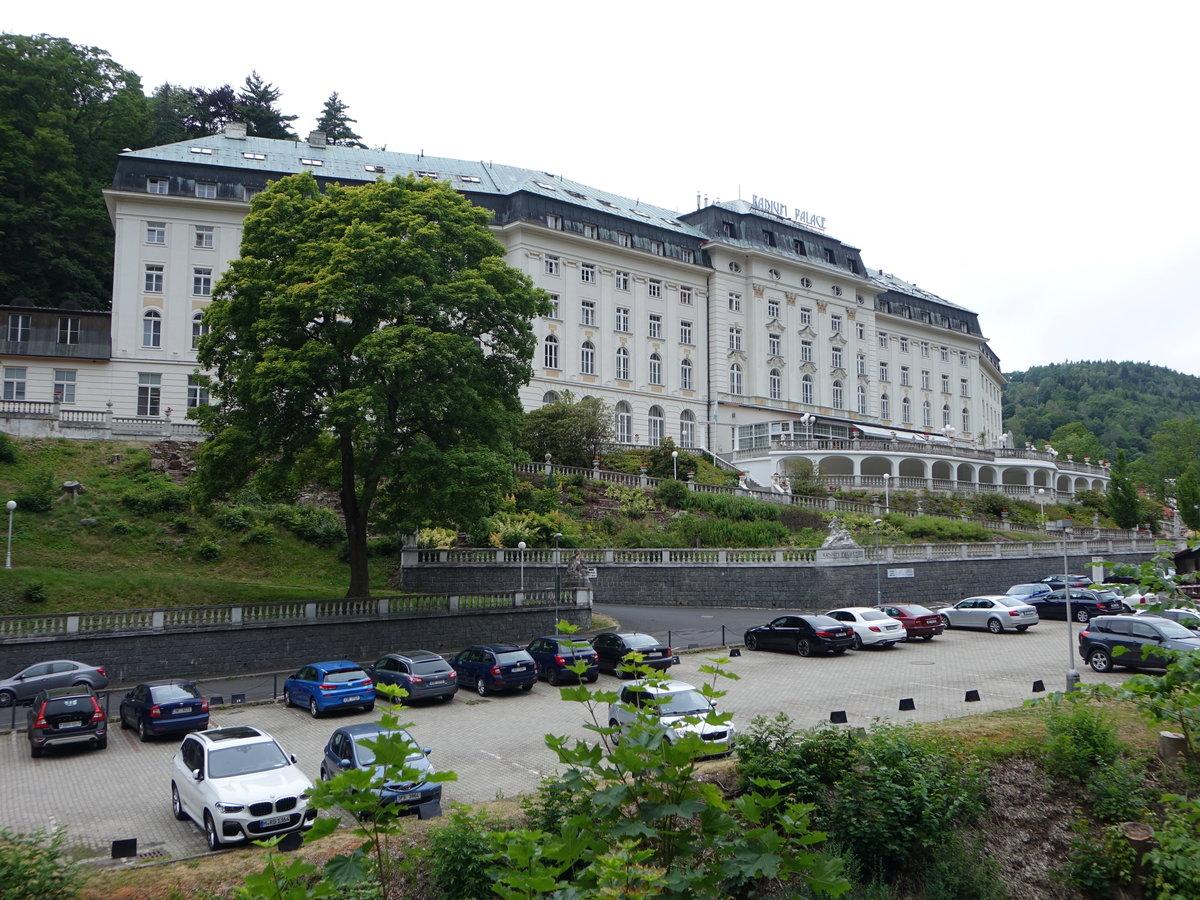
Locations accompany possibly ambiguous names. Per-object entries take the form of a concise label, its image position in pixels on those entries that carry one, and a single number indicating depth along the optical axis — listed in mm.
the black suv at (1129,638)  20953
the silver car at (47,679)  21125
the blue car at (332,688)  20438
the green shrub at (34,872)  8562
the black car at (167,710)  18516
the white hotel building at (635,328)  52625
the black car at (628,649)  23391
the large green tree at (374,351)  26672
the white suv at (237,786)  12117
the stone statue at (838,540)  37469
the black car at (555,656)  22622
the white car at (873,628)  27719
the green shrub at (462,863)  9562
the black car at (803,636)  26609
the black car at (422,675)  21250
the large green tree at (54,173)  60156
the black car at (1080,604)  30875
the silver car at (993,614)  30609
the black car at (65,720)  17219
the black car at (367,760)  12430
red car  29047
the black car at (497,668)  22484
